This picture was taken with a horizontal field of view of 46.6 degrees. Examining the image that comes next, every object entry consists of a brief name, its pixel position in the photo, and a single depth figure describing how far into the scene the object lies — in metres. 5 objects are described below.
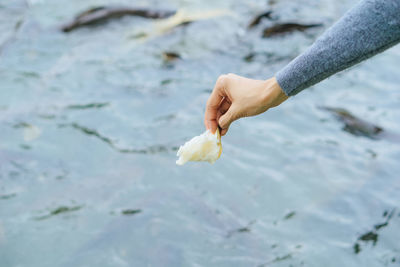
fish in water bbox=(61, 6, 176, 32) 6.44
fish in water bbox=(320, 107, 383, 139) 4.27
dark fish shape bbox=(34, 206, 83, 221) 3.46
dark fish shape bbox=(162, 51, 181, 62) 5.59
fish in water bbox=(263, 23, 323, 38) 6.11
